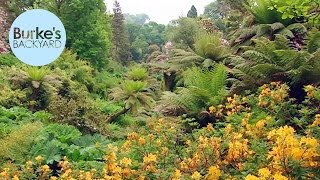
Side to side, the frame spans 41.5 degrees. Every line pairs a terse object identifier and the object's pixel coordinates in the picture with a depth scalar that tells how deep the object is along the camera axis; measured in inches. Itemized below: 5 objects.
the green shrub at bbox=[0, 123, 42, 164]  153.9
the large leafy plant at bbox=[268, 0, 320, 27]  99.5
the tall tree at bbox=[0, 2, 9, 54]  483.9
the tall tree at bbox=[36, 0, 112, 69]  511.6
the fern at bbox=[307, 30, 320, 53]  158.2
